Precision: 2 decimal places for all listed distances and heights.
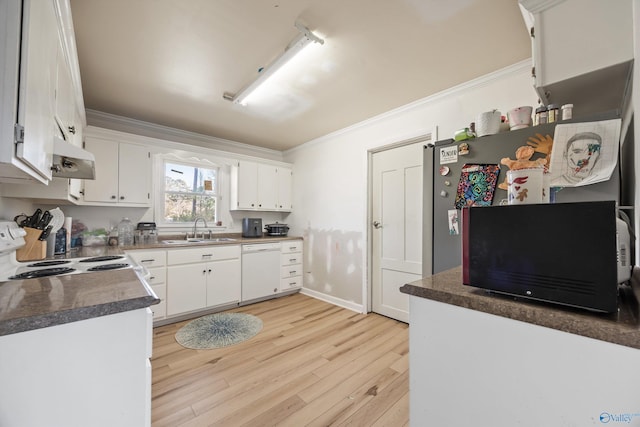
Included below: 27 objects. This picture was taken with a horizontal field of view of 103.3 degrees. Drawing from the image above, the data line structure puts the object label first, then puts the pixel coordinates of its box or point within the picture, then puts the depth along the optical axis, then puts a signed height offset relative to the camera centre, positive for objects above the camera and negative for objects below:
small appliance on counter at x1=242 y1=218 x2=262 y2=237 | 3.76 -0.16
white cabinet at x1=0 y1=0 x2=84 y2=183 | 0.76 +0.46
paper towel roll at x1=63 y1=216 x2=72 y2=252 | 2.23 -0.10
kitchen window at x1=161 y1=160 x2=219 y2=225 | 3.34 +0.33
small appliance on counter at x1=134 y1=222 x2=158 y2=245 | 2.98 -0.20
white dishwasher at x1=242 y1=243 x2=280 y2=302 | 3.34 -0.74
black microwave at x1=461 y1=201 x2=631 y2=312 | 0.57 -0.09
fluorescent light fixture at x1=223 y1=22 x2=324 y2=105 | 1.65 +1.17
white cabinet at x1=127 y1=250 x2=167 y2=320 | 2.59 -0.57
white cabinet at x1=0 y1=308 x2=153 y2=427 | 0.69 -0.47
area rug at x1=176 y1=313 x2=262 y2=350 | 2.33 -1.16
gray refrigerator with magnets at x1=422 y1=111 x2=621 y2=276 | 1.25 +0.19
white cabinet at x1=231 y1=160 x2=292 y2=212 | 3.72 +0.47
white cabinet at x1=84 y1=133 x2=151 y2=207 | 2.65 +0.47
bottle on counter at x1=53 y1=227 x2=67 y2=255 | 2.07 -0.21
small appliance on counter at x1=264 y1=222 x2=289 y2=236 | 4.04 -0.20
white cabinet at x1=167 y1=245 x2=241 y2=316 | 2.76 -0.72
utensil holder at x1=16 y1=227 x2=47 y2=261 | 1.71 -0.22
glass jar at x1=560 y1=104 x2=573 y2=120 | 1.17 +0.49
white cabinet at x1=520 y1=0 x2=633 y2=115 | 1.04 +0.74
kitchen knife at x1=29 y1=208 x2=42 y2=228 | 1.79 -0.02
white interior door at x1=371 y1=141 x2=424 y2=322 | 2.75 -0.10
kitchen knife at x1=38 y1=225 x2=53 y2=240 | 1.80 -0.12
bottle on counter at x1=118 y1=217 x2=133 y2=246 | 2.89 -0.18
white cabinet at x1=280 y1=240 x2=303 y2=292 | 3.72 -0.73
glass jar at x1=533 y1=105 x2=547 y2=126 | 1.24 +0.50
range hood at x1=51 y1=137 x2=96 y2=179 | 1.28 +0.32
